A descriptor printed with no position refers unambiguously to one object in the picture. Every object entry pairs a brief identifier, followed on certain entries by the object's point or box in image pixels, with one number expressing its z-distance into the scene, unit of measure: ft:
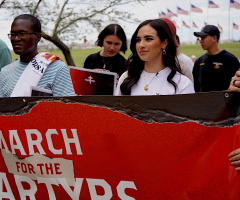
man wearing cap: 16.44
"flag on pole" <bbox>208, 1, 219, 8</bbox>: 67.68
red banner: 6.25
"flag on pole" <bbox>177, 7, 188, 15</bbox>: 102.47
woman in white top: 8.65
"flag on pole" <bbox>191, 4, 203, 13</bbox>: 92.07
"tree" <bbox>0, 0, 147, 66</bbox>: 28.99
